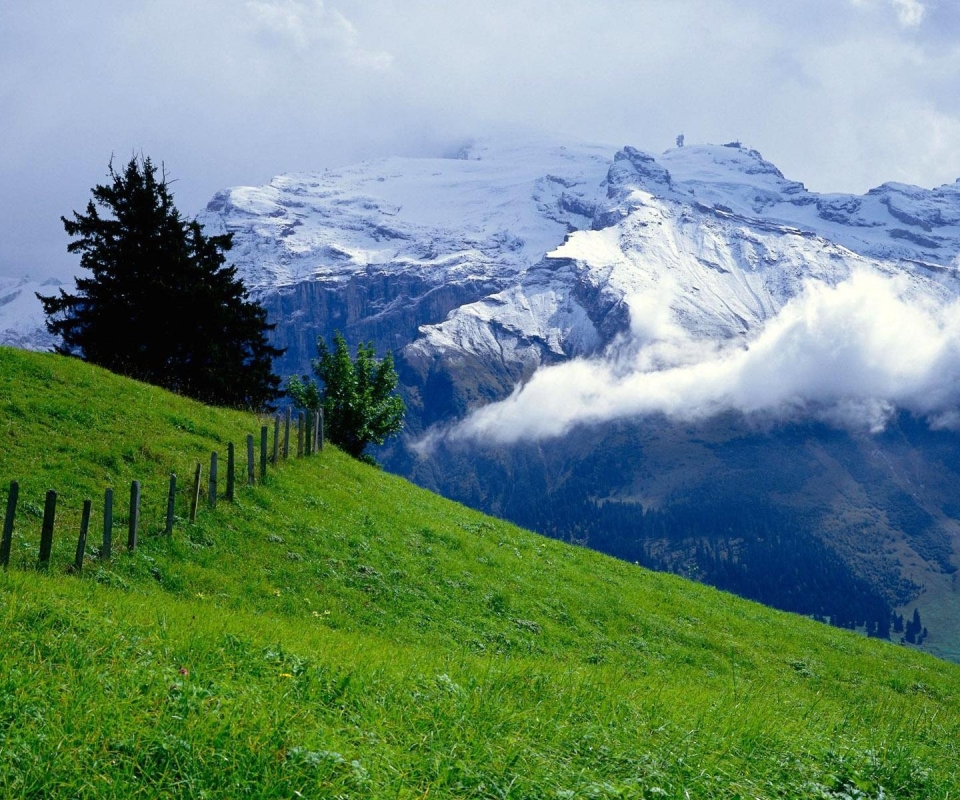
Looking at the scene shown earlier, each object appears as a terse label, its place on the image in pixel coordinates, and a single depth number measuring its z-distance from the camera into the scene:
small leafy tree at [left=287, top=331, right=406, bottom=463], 62.44
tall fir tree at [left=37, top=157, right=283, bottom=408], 49.31
